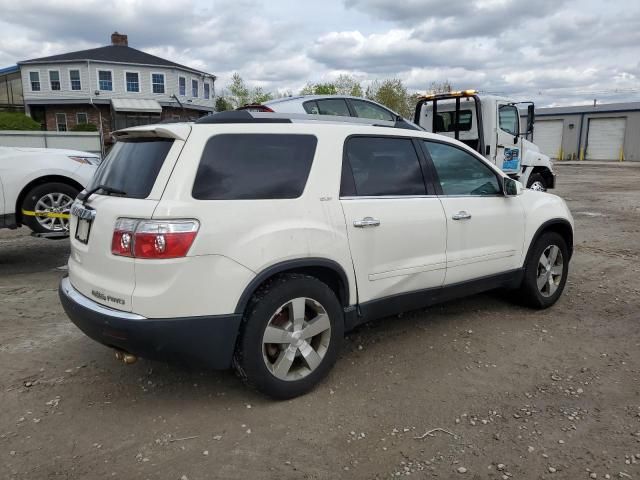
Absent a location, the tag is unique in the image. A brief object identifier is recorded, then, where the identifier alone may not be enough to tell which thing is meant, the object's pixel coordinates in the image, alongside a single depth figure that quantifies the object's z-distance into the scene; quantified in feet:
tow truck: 35.86
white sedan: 21.16
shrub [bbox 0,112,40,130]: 86.80
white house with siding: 116.67
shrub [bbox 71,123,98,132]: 102.87
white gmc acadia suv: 9.35
